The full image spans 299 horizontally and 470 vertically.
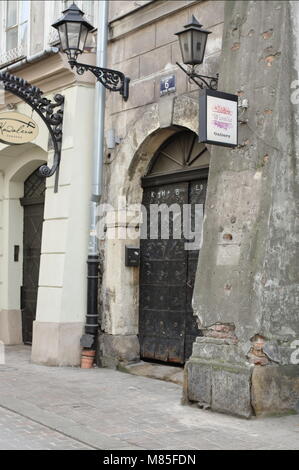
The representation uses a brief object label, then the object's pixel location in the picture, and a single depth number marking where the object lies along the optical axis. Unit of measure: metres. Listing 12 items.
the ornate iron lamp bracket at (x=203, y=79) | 7.80
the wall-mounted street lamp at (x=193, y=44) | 7.70
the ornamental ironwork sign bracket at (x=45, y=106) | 9.88
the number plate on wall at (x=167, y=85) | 8.86
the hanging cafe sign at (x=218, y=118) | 6.79
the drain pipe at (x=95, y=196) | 9.83
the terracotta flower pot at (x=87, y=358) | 9.73
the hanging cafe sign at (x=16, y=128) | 9.99
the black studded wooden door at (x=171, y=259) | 8.98
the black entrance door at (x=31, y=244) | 12.55
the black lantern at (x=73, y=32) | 8.75
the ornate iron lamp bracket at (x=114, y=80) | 9.45
